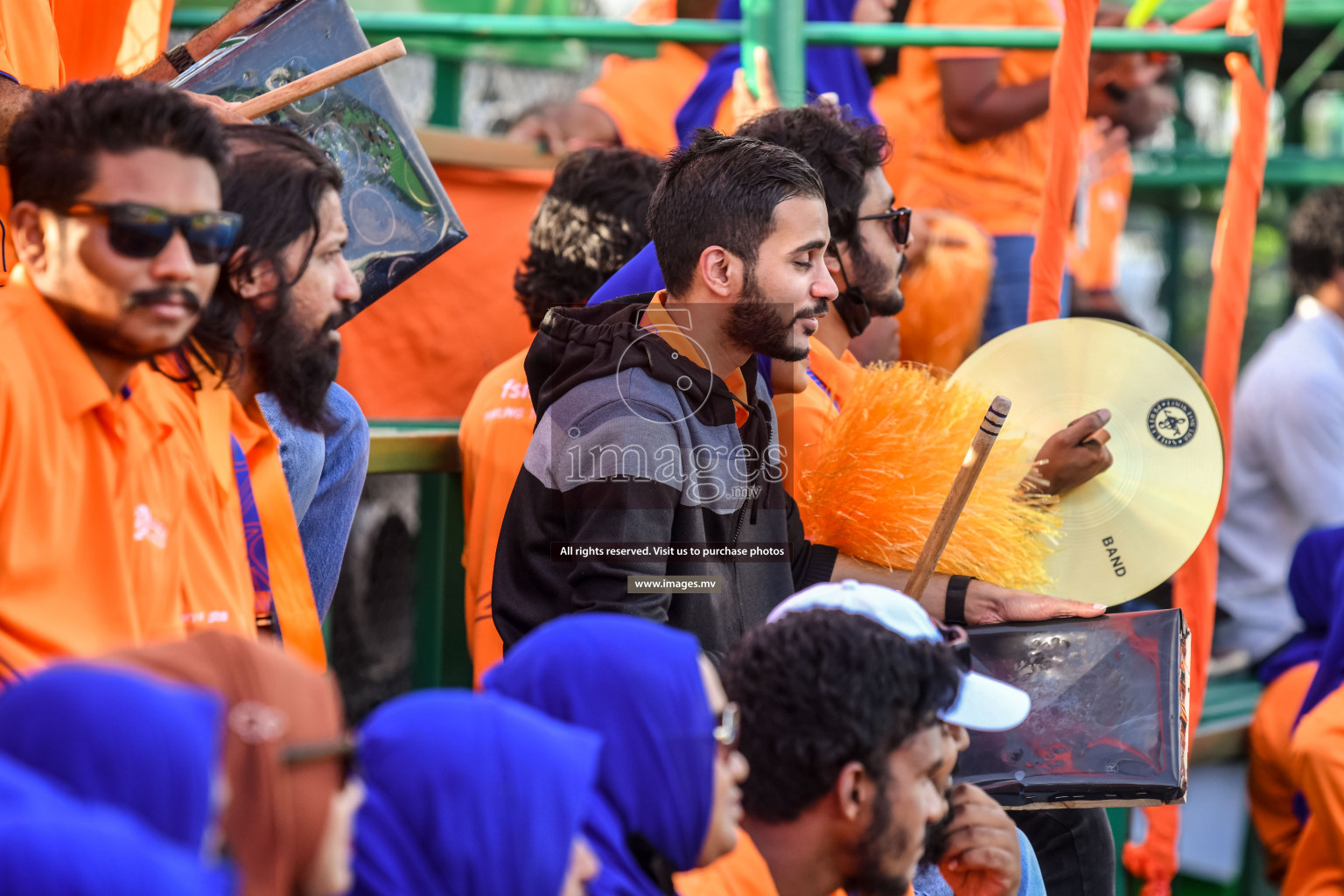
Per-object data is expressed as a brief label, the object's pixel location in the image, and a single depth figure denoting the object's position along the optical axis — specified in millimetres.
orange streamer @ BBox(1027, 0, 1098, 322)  6312
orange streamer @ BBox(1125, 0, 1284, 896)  6426
